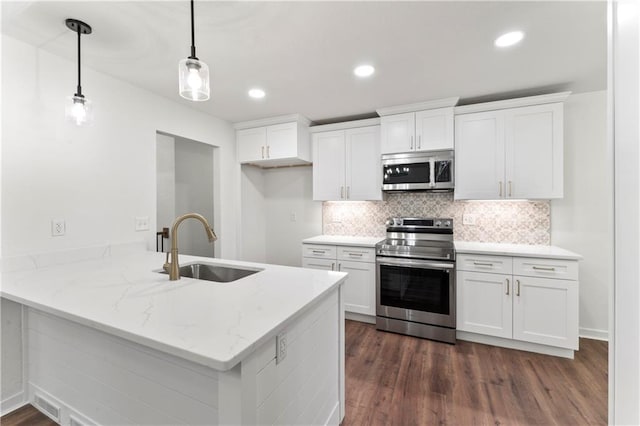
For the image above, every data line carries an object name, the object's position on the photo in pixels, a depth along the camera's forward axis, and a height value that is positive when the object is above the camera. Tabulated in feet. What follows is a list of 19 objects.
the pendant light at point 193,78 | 4.32 +2.13
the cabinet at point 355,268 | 10.05 -2.13
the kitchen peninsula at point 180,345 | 2.97 -1.90
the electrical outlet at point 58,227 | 6.50 -0.36
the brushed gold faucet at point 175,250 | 4.99 -0.71
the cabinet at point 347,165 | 10.87 +1.91
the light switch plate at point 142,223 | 8.32 -0.34
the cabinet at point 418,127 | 9.48 +3.02
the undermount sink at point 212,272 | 6.08 -1.37
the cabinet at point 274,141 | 11.21 +2.97
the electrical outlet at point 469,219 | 10.22 -0.30
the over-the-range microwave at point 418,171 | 9.62 +1.44
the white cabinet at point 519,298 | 7.74 -2.60
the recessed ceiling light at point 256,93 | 8.75 +3.83
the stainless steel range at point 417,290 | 8.78 -2.61
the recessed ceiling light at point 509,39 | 5.91 +3.77
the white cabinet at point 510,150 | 8.52 +1.97
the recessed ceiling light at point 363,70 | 7.32 +3.81
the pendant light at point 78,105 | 5.46 +2.14
